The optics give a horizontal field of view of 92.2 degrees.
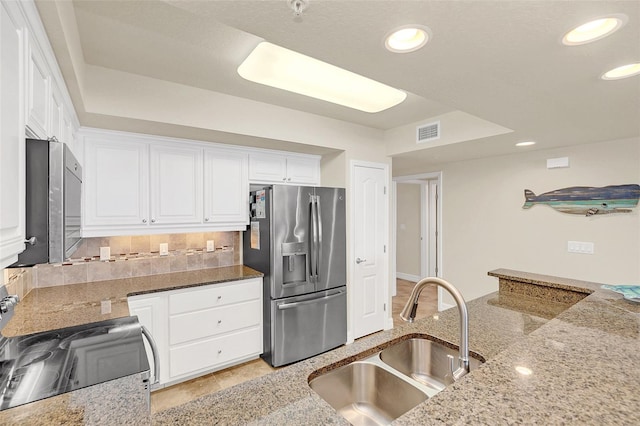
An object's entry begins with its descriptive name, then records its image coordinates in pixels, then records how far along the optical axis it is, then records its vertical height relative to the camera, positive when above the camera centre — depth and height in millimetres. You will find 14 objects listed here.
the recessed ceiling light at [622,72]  1535 +698
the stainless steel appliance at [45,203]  1004 +39
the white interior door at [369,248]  3512 -431
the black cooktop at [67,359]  1156 -649
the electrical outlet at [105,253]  2695 -345
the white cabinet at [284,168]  3209 +484
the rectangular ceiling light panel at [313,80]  2211 +1090
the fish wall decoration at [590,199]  2899 +109
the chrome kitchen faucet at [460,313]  1071 -372
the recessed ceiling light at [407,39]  1205 +713
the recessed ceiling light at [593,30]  1153 +705
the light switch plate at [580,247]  3111 -383
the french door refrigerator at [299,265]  2908 -530
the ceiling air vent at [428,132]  3186 +835
